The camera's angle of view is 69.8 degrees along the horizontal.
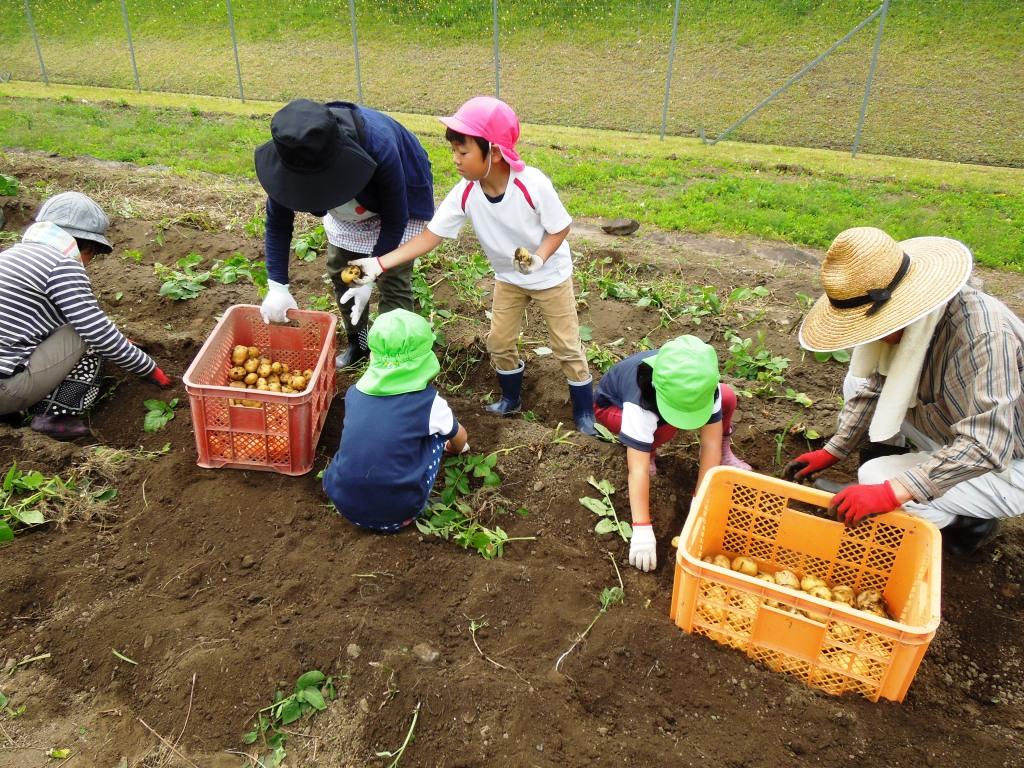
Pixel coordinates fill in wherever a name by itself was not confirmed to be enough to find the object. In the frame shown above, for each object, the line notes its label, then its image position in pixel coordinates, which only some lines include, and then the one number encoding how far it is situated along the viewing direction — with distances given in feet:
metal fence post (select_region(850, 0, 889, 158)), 30.63
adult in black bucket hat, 10.05
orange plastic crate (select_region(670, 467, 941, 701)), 7.32
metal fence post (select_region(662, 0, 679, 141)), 33.58
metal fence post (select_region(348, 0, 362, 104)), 38.81
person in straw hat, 8.01
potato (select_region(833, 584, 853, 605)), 8.68
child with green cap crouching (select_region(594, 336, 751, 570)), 8.91
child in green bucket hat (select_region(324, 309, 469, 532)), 9.43
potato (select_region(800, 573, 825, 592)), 8.79
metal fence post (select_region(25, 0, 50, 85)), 47.14
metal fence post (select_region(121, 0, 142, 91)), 43.76
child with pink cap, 10.19
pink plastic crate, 10.54
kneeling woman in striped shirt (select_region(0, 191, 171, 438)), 11.35
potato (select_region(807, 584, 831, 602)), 8.59
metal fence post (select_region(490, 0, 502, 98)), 36.14
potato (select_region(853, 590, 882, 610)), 8.66
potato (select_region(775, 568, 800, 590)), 8.83
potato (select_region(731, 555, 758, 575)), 9.10
